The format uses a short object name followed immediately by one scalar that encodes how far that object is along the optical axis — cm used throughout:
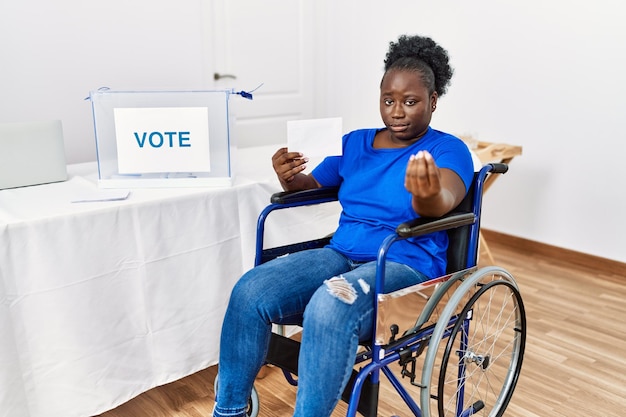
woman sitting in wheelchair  130
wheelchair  133
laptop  173
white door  327
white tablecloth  152
